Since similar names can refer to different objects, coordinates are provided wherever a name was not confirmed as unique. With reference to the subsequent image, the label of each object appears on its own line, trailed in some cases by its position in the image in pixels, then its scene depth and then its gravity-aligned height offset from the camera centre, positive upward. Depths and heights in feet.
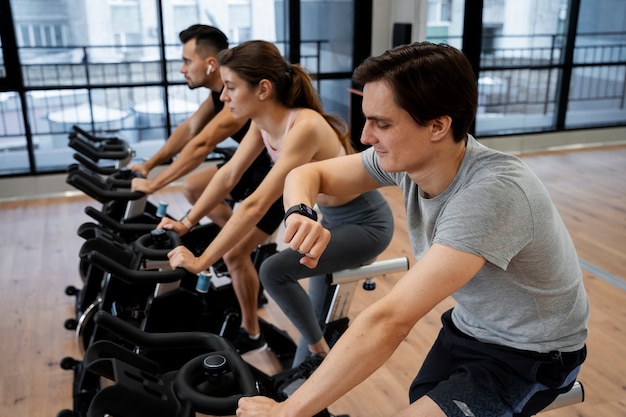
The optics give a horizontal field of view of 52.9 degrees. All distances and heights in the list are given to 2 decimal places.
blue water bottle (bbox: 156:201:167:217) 9.50 -2.92
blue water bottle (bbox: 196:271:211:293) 6.86 -2.87
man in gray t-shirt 3.96 -1.68
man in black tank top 9.63 -2.12
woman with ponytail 7.23 -2.03
